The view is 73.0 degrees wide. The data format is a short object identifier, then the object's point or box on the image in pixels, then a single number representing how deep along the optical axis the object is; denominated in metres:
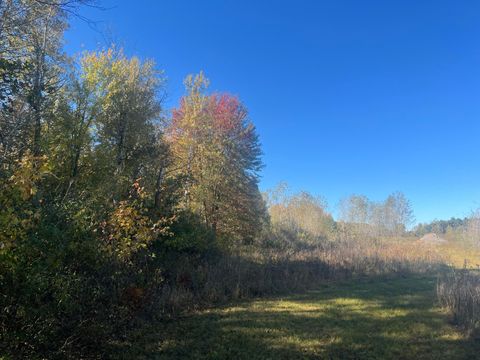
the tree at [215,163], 18.03
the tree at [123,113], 14.52
